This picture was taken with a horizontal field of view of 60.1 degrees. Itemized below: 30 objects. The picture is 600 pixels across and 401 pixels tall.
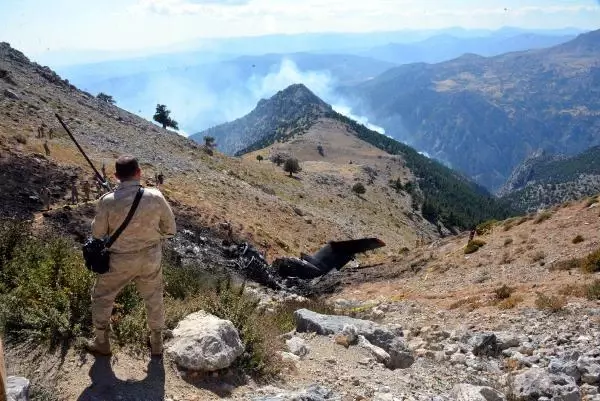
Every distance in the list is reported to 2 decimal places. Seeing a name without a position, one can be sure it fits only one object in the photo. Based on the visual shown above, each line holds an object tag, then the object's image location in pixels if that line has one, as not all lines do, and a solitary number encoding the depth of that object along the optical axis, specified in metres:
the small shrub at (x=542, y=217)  23.52
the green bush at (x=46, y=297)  6.50
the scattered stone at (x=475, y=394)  6.89
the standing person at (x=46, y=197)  20.34
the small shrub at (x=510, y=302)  12.59
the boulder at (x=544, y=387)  6.96
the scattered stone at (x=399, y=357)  8.88
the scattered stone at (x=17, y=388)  4.89
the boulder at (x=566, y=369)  7.84
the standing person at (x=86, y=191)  22.22
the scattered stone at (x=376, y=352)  8.66
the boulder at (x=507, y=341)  9.63
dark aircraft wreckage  23.69
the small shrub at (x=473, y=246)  22.14
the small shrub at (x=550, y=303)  11.51
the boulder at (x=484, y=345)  9.53
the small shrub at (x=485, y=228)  25.77
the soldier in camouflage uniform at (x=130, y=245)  5.88
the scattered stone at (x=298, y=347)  8.29
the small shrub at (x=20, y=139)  28.17
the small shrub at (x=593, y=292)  11.78
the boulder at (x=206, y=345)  6.57
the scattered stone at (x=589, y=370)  7.65
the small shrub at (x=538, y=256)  18.20
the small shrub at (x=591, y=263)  14.85
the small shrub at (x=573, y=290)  12.32
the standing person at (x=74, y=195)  21.69
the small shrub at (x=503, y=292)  13.77
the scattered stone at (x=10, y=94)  41.34
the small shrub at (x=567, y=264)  16.08
